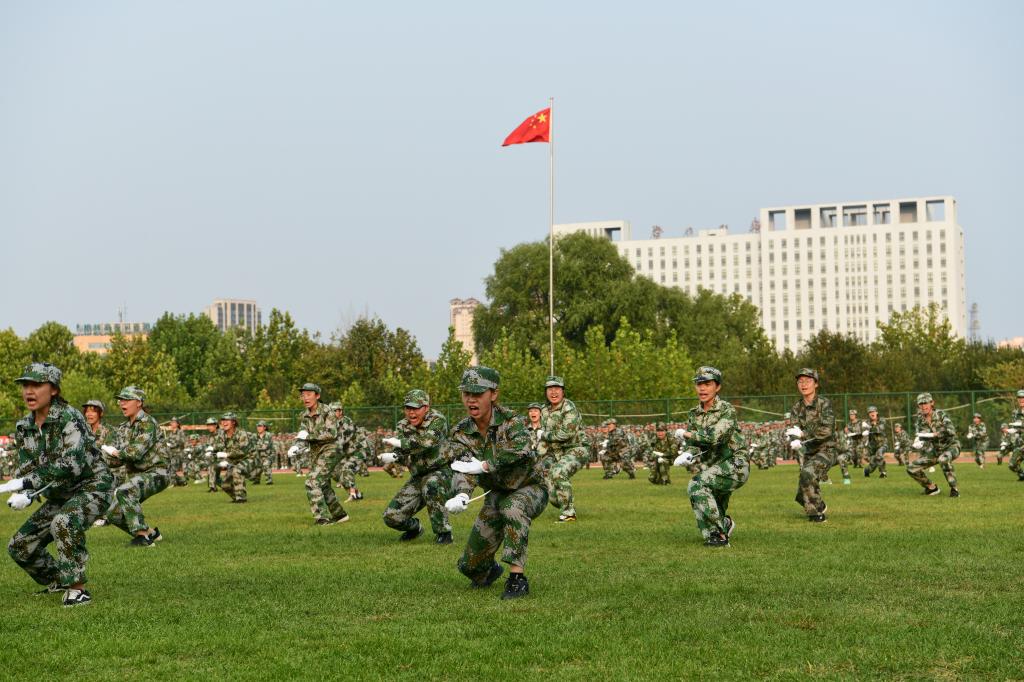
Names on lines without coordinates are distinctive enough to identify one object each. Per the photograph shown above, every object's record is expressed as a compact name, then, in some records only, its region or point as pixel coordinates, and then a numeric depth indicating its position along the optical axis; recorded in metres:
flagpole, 54.66
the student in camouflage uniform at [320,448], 19.33
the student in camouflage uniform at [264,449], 36.38
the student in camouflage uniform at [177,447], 37.04
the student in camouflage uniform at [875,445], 33.25
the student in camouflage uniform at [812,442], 18.00
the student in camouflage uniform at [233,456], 27.06
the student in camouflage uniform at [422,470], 15.94
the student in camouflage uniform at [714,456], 14.30
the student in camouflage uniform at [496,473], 10.60
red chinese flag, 51.44
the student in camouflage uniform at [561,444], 19.03
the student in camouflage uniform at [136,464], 16.06
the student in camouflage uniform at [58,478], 10.52
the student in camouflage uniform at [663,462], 30.95
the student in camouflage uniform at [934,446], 23.28
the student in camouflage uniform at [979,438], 39.34
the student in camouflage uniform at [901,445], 39.88
